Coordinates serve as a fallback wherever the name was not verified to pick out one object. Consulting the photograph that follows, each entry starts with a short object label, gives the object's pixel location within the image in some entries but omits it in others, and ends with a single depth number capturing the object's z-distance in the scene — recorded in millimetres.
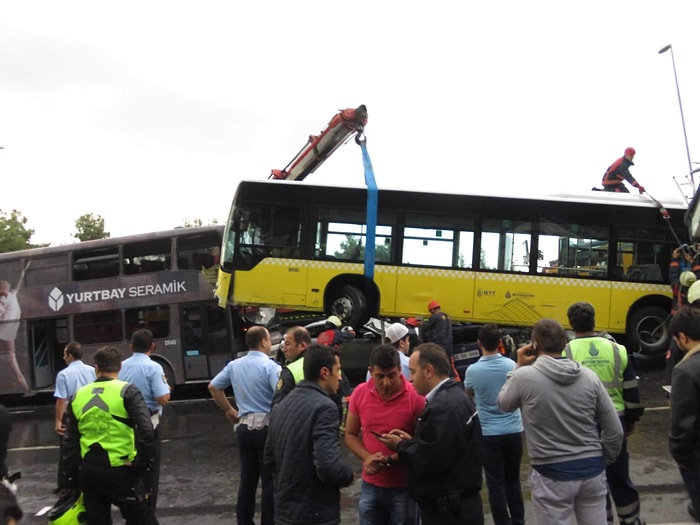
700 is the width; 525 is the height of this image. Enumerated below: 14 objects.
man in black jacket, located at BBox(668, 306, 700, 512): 3441
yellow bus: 12023
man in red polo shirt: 3484
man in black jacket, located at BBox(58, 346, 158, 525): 4242
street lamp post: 10735
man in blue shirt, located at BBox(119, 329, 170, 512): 5574
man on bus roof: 13008
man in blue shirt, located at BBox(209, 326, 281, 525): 5078
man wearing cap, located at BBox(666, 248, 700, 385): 9438
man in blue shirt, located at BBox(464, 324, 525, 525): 4777
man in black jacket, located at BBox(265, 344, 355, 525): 3312
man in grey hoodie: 3574
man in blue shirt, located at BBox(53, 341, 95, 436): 6992
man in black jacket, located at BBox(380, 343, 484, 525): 3211
